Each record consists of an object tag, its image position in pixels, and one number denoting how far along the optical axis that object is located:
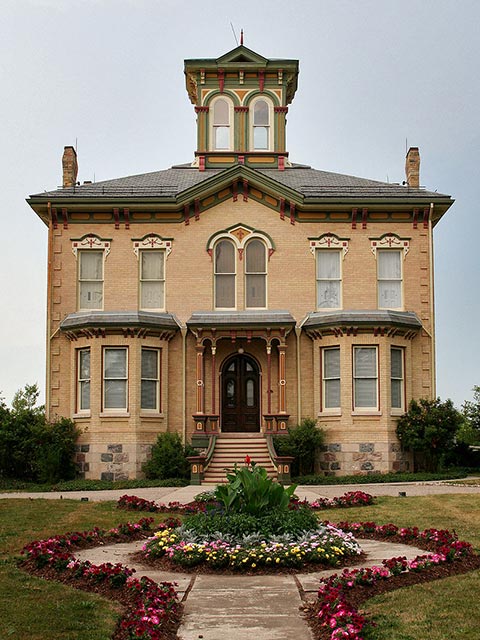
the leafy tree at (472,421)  30.08
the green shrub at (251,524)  11.73
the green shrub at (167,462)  25.97
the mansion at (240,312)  26.86
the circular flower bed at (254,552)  10.95
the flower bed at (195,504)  16.98
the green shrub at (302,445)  26.02
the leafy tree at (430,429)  26.28
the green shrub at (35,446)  26.02
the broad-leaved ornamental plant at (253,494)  12.19
